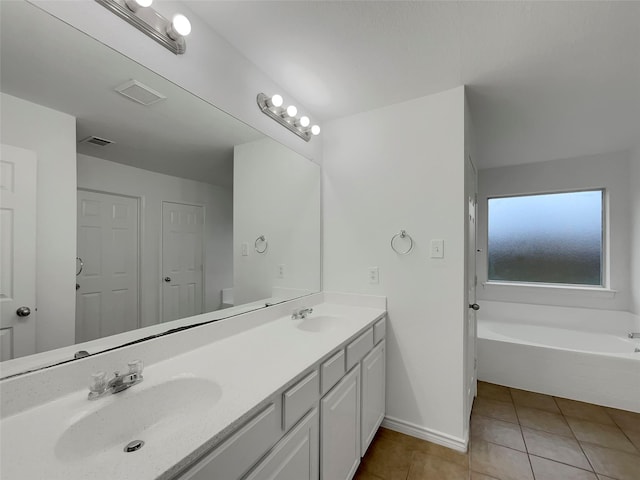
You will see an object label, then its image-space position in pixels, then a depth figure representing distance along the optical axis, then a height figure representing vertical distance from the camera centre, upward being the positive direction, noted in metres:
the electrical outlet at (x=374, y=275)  2.01 -0.24
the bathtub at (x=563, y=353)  2.20 -1.02
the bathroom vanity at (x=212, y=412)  0.62 -0.48
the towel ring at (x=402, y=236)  1.89 +0.02
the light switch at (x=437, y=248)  1.79 -0.04
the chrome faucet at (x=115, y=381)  0.83 -0.44
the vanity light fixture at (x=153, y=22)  0.96 +0.84
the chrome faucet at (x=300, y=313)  1.78 -0.46
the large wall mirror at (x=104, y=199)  0.78 +0.17
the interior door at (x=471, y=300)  1.99 -0.47
